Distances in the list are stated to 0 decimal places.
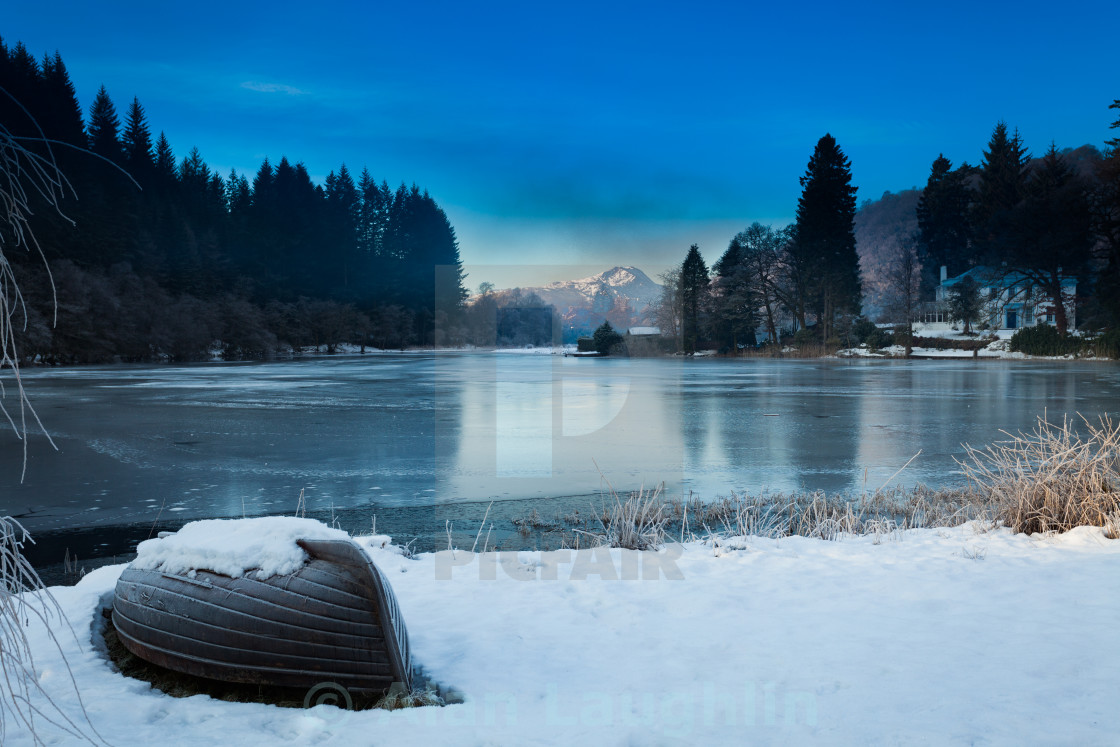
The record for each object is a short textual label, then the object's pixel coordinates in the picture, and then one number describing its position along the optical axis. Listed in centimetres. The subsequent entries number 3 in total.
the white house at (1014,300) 4628
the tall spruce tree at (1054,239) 4288
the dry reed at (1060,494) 613
